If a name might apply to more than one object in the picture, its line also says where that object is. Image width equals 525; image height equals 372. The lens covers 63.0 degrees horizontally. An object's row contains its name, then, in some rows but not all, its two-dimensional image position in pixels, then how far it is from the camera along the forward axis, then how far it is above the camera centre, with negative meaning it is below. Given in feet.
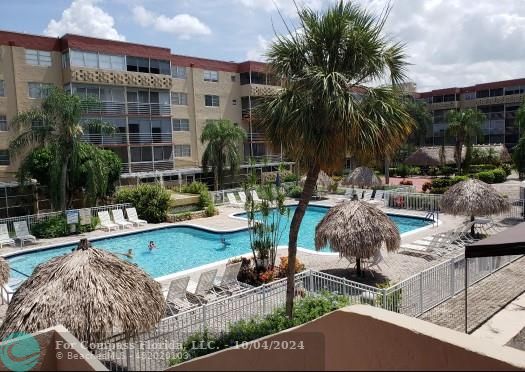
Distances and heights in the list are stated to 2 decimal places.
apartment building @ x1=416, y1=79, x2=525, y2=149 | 195.00 +19.22
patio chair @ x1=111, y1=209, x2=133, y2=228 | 72.80 -10.74
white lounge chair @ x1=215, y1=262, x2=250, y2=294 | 41.27 -12.45
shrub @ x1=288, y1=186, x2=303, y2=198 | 98.84 -9.50
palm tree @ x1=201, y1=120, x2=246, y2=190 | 103.04 +1.75
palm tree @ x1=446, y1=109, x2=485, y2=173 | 139.44 +5.75
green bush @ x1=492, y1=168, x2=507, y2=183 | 122.93 -9.06
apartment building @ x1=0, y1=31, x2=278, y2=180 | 92.02 +16.78
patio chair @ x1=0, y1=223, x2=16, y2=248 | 62.19 -11.36
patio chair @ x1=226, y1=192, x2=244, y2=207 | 93.31 -10.53
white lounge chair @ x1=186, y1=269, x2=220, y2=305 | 38.34 -12.42
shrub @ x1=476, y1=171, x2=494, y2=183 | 120.16 -8.73
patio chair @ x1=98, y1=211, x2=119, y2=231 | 71.26 -10.85
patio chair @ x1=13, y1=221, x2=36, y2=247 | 62.89 -10.96
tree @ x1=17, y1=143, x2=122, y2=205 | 71.92 -1.91
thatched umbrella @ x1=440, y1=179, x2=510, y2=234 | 57.21 -7.50
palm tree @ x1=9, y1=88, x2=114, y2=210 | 67.77 +4.54
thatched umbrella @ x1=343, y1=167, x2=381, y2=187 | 101.86 -6.99
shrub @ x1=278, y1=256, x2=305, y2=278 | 43.57 -12.05
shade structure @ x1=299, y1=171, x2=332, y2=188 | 102.86 -7.74
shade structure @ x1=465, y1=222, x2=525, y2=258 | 28.43 -6.88
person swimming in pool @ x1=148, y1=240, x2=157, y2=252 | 64.13 -13.52
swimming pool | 57.16 -14.01
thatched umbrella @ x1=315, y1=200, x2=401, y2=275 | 41.11 -8.08
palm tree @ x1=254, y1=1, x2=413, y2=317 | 25.81 +3.42
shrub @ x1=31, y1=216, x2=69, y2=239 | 67.05 -10.99
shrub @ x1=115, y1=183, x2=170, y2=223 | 77.87 -8.27
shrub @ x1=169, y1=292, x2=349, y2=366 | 25.31 -11.29
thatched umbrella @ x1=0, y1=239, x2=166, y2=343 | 23.44 -8.09
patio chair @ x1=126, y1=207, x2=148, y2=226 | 74.38 -10.72
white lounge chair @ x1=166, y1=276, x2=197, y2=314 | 35.94 -12.16
